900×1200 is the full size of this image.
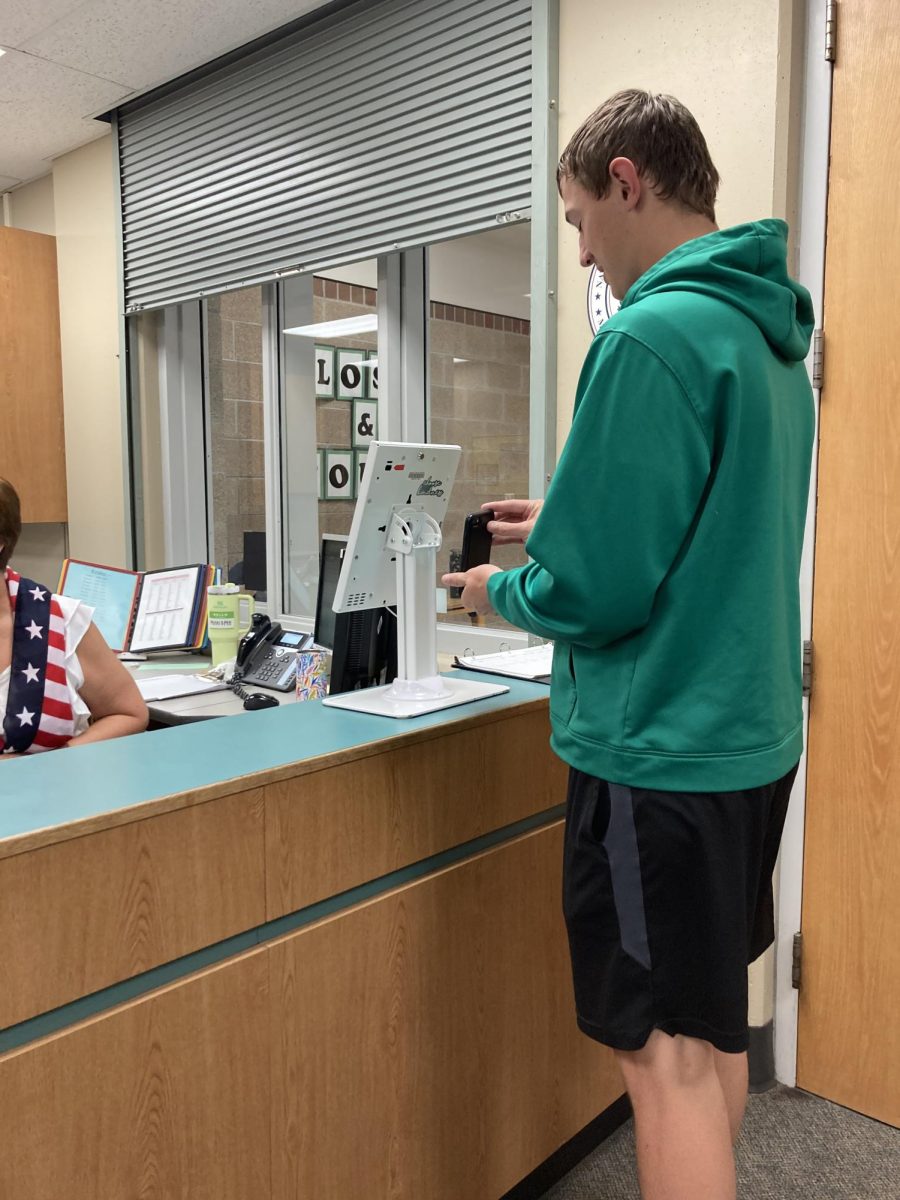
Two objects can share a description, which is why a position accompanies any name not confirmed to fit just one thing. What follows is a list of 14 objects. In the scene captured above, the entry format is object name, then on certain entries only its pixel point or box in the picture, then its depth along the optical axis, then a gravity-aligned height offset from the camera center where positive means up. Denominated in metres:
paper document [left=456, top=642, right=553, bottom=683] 1.86 -0.34
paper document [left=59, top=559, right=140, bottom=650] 3.21 -0.34
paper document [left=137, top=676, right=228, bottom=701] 2.53 -0.53
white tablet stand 1.54 -0.11
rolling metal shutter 2.56 +1.07
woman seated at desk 1.88 -0.36
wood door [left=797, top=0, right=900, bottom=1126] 1.94 -0.27
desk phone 2.68 -0.45
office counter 1.07 -0.63
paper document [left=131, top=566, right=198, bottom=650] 3.14 -0.39
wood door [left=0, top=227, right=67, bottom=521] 4.05 +0.50
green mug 2.91 -0.39
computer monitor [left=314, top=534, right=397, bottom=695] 1.84 -0.30
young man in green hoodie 1.09 -0.14
